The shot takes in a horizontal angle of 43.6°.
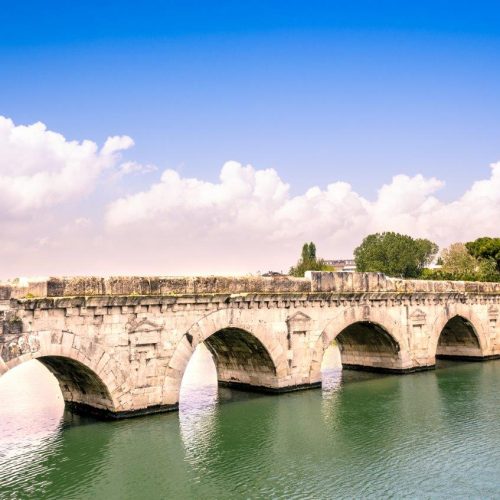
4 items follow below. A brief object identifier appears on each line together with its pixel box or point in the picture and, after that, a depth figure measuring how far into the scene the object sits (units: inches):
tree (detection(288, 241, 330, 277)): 2837.1
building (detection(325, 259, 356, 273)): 5649.6
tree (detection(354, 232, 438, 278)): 3029.0
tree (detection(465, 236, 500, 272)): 2116.1
